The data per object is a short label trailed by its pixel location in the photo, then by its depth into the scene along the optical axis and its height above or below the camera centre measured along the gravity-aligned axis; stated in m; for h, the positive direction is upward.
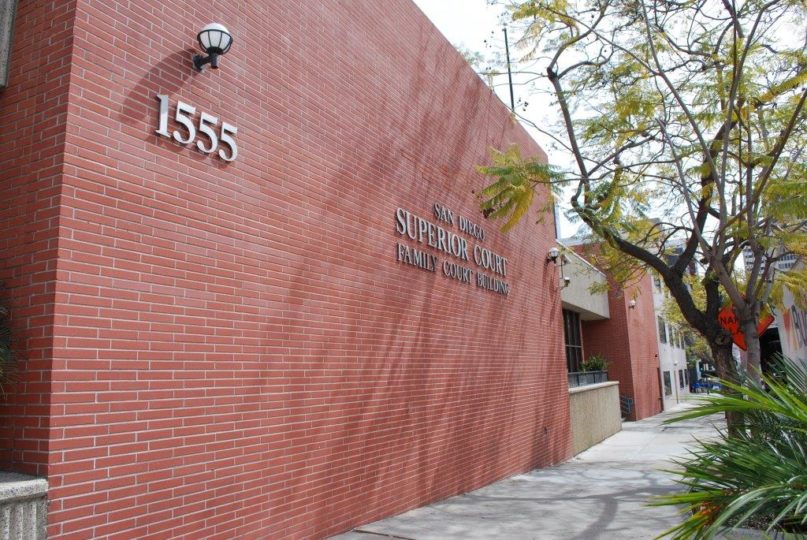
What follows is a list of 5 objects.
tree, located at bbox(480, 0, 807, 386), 9.03 +3.61
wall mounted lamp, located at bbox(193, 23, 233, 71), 5.59 +2.93
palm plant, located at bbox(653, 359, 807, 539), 3.39 -0.71
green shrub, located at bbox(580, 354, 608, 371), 22.12 -0.34
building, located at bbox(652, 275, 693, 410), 35.84 -0.11
